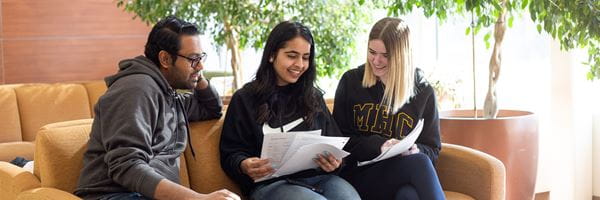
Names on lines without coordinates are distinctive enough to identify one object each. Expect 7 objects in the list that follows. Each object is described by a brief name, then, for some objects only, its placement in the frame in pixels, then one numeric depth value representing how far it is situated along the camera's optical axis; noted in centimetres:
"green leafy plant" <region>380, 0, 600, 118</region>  352
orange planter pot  387
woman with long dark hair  285
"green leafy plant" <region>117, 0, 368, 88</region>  490
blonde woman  306
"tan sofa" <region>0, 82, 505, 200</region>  261
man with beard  236
